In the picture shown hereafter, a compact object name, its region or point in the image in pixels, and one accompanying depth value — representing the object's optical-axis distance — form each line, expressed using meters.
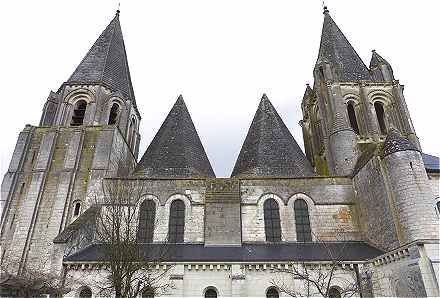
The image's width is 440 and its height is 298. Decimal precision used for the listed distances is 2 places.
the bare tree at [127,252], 10.34
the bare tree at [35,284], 10.88
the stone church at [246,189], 13.40
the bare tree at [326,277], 13.20
